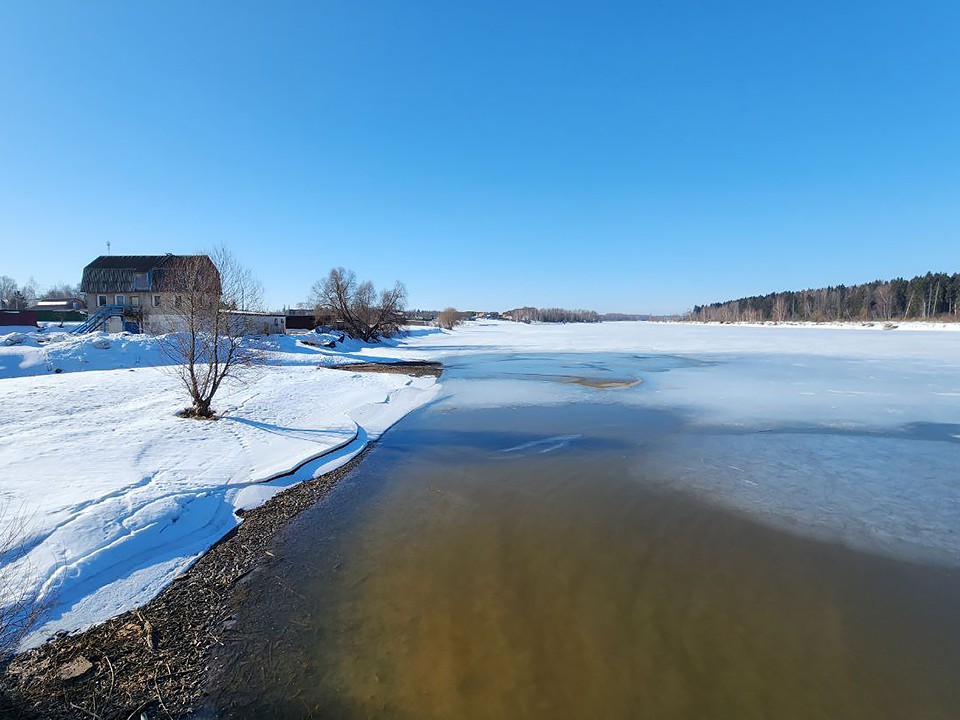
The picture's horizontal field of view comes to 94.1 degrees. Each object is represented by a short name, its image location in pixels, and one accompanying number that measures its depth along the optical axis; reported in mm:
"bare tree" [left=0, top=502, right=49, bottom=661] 3539
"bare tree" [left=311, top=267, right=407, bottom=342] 44875
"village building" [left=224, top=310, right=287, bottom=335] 31591
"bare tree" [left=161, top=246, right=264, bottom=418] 10953
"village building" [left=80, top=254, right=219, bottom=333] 36938
